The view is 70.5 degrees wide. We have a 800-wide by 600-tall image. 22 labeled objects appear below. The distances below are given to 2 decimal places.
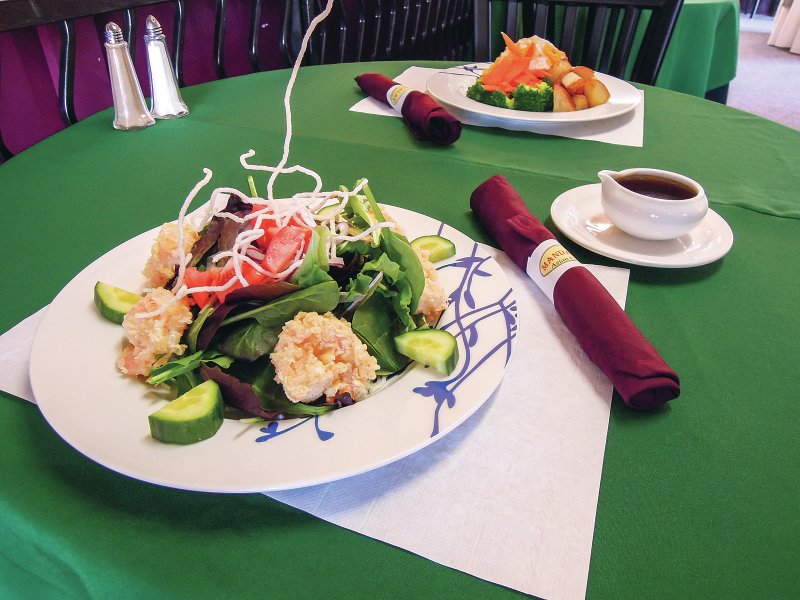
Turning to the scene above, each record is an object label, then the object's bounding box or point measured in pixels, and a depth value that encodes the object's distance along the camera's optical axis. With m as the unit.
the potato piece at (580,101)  1.42
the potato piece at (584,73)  1.45
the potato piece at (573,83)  1.42
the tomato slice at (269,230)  0.70
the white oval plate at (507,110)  1.35
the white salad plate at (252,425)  0.50
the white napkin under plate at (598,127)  1.33
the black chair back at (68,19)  1.44
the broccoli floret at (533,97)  1.40
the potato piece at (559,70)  1.45
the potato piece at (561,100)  1.41
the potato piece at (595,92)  1.41
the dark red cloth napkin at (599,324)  0.62
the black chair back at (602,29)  1.81
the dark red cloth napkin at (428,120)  1.28
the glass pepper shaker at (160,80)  1.40
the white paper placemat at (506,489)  0.49
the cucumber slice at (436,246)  0.81
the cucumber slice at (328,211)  0.72
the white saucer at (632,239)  0.87
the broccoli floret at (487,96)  1.43
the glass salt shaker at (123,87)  1.32
